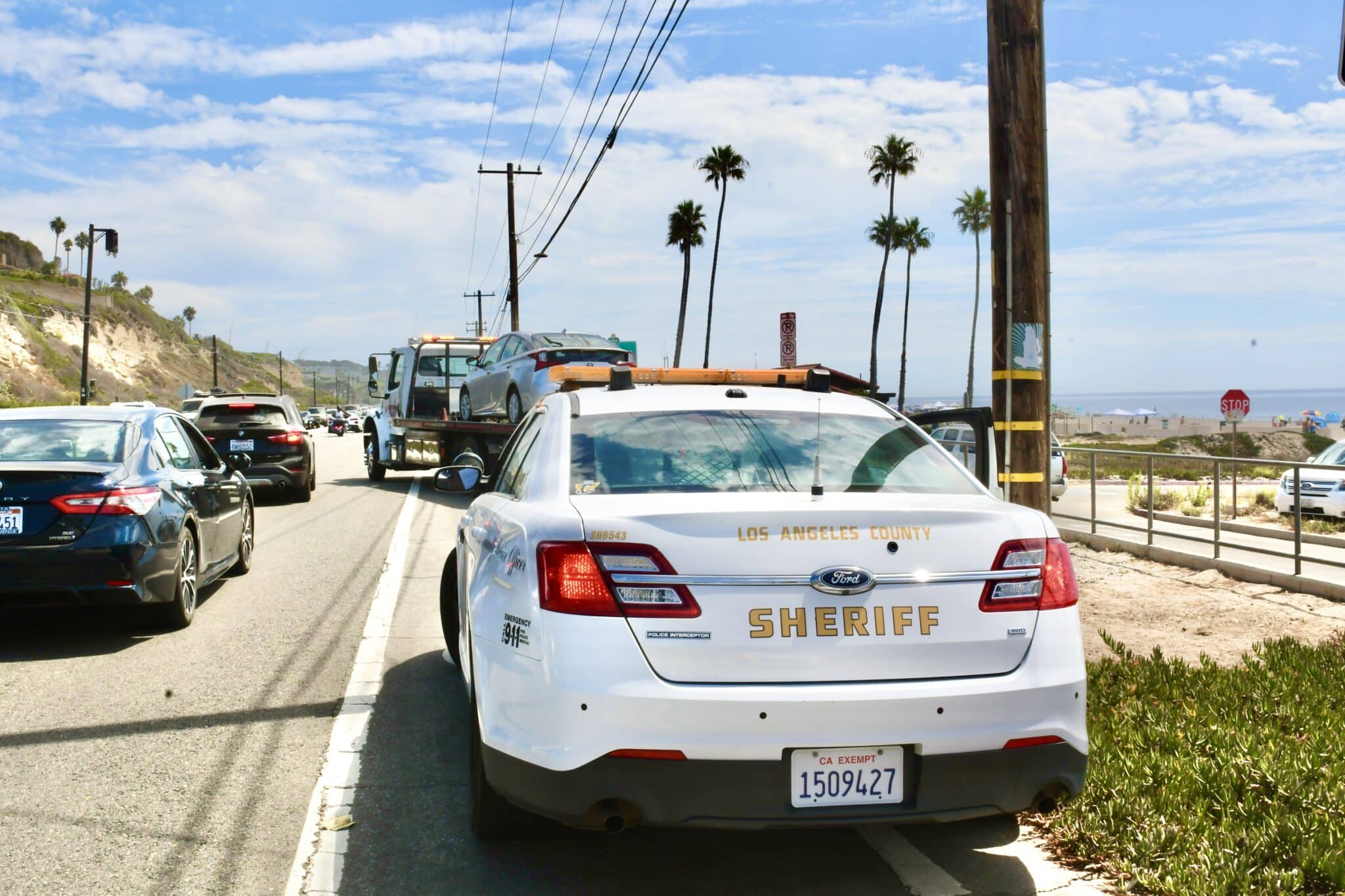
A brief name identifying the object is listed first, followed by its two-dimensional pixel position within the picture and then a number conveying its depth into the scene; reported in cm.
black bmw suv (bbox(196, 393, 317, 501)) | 1806
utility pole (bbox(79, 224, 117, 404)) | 4266
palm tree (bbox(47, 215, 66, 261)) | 14875
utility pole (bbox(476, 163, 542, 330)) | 4597
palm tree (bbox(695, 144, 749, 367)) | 5694
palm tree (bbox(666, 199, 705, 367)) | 5859
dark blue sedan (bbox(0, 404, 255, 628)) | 709
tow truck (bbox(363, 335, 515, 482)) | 2219
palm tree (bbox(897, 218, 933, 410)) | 7225
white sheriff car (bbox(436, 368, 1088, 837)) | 338
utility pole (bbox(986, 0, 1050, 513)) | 771
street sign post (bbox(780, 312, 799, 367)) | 1638
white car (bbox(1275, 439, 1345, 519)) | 1140
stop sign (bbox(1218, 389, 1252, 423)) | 3022
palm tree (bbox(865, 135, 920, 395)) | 6412
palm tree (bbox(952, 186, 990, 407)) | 8094
